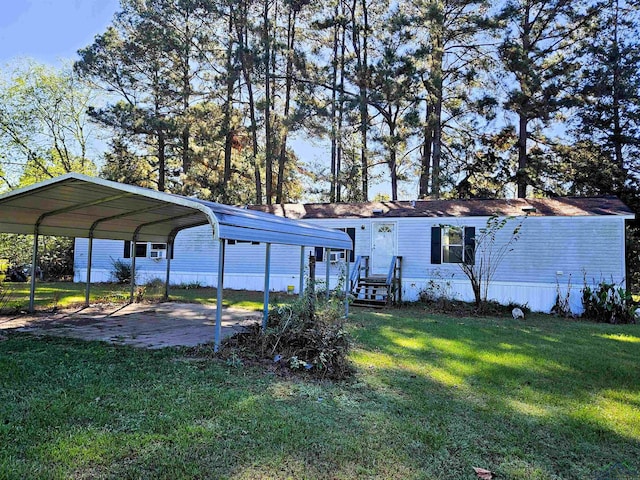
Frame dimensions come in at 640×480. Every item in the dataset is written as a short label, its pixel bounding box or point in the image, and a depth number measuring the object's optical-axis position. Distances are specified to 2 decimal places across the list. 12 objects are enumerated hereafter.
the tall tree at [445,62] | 16.72
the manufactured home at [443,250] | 10.97
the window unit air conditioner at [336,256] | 13.80
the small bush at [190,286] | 14.88
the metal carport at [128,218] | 5.52
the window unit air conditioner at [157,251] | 15.95
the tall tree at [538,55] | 16.55
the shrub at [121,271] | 15.52
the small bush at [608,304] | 9.84
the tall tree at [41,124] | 21.23
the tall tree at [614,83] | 16.09
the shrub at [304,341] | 4.71
